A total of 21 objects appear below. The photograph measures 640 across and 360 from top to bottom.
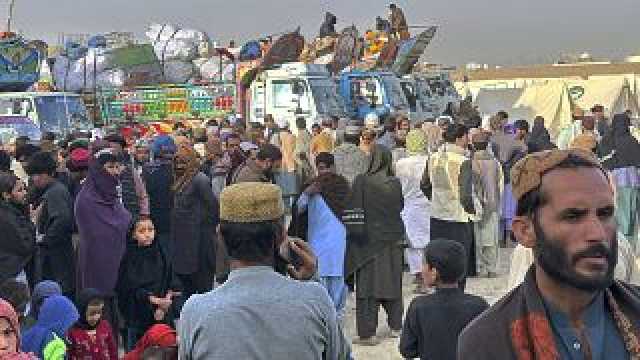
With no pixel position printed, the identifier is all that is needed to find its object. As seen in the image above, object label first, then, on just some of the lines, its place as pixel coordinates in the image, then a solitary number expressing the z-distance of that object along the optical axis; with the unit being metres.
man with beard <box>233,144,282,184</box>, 7.26
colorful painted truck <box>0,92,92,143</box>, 17.75
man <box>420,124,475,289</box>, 8.67
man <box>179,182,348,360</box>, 2.71
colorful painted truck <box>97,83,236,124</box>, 19.02
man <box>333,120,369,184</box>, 8.31
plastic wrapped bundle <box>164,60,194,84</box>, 22.78
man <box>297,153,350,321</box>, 6.75
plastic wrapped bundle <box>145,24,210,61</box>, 23.61
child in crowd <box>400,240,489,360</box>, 4.24
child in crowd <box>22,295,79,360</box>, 4.74
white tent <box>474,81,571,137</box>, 23.09
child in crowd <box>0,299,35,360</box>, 3.97
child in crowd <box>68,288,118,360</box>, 5.17
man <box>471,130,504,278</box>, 9.77
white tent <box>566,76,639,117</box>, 25.25
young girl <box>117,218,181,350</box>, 6.22
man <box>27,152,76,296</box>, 6.75
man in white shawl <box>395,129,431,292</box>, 9.01
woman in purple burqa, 6.35
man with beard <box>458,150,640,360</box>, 1.86
